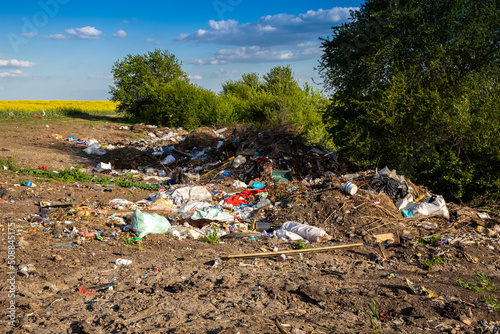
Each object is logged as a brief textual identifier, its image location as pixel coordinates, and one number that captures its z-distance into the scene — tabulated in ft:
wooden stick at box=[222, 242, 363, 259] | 15.59
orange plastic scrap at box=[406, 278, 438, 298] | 11.94
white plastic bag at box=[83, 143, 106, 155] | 47.62
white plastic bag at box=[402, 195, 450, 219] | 21.71
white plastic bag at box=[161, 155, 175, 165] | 43.20
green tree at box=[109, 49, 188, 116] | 93.35
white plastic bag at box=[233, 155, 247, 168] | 35.36
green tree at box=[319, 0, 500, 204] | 29.94
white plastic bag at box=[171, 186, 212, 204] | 25.81
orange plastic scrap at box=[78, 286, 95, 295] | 12.29
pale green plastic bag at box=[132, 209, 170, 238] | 18.37
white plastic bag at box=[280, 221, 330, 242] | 18.86
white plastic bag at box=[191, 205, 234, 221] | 21.40
